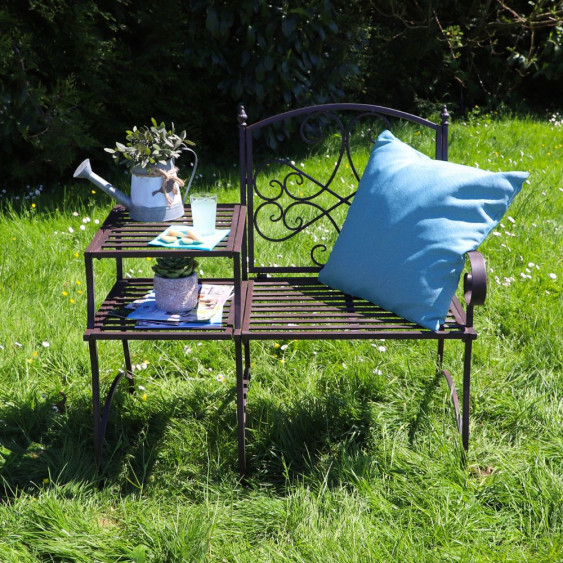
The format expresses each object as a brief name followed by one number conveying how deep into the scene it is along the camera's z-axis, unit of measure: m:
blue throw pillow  2.18
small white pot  2.23
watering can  2.29
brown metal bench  2.14
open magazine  2.18
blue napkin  2.11
